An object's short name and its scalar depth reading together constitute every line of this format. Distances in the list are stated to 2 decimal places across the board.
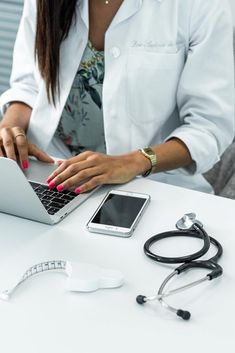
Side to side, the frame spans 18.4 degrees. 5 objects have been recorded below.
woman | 1.46
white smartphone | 1.16
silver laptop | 1.12
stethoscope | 0.99
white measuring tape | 1.01
